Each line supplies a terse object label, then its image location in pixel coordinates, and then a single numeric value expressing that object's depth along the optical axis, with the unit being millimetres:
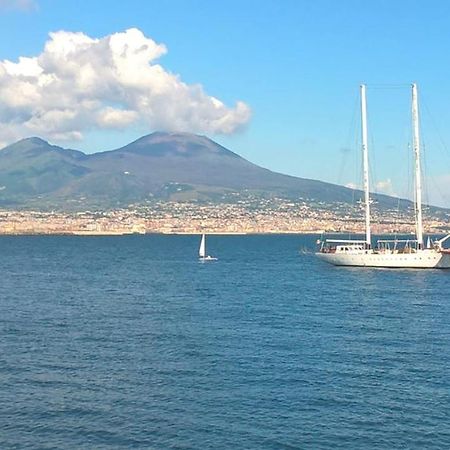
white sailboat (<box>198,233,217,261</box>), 166500
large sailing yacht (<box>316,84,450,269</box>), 124688
